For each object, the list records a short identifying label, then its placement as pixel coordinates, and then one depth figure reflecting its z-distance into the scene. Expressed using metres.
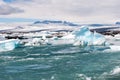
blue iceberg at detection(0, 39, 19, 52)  31.65
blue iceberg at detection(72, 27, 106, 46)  36.91
